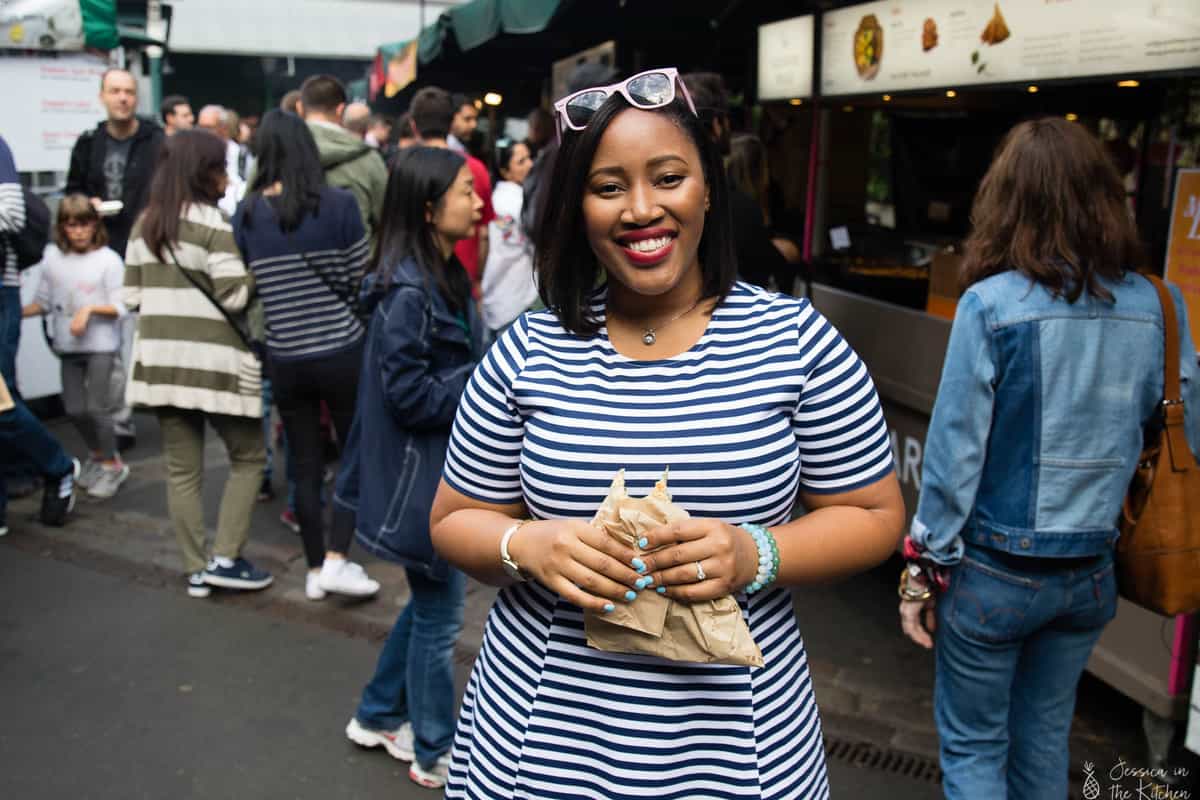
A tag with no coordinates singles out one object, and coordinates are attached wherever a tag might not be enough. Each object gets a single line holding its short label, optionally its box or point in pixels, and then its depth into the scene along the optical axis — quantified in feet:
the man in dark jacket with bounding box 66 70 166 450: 23.39
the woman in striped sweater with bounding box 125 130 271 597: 15.30
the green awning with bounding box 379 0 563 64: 22.16
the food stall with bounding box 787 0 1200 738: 11.75
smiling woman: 5.68
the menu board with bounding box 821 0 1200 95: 11.61
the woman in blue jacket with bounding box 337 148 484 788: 10.76
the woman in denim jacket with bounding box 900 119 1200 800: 8.61
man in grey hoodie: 18.75
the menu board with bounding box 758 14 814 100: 19.02
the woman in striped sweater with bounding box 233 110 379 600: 14.87
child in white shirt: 20.63
